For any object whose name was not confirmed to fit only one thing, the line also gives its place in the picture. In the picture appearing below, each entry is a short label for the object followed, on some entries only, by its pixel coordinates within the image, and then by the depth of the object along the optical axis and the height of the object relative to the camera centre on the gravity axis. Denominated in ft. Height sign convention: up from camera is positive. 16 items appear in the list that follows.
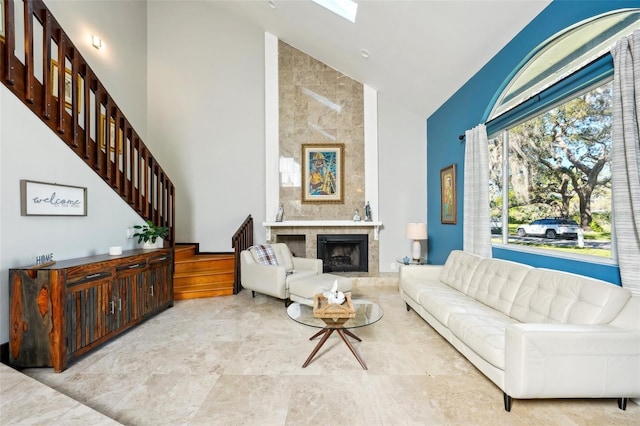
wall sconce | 15.12 +8.82
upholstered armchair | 13.71 -2.58
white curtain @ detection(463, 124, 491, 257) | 11.73 +0.81
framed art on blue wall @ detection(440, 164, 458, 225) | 15.35 +1.02
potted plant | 13.21 -0.73
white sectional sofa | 6.04 -2.74
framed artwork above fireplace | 19.38 +2.71
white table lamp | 16.57 -1.03
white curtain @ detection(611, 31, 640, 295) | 6.33 +1.19
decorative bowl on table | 8.34 -2.62
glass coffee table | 8.42 -3.06
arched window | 7.70 +2.23
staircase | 15.33 -2.99
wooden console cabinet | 7.89 -2.49
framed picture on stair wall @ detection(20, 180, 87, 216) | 8.72 +0.62
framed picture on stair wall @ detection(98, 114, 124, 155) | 15.12 +4.41
